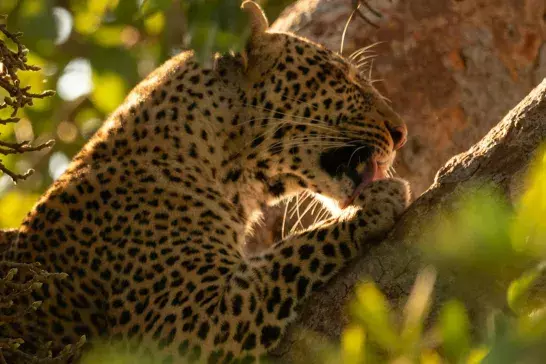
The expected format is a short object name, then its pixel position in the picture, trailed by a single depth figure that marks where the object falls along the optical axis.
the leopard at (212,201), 8.42
